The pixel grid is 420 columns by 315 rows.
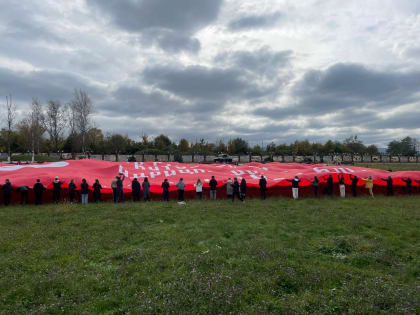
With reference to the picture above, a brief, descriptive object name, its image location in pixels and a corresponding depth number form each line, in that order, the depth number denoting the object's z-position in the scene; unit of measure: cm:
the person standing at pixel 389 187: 1716
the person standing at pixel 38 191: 1435
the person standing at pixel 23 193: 1434
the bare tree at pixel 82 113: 4928
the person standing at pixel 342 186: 1681
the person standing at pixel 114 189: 1505
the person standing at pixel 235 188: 1556
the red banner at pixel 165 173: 1589
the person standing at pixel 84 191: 1472
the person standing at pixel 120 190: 1518
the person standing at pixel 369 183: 1712
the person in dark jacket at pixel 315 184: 1656
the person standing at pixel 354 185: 1691
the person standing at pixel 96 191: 1498
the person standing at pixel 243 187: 1570
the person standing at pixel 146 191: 1550
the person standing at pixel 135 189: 1537
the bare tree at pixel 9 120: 3903
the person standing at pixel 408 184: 1745
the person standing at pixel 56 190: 1467
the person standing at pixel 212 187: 1592
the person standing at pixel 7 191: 1410
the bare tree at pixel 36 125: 4335
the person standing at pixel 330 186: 1662
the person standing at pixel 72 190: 1477
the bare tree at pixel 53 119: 5228
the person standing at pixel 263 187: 1603
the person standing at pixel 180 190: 1572
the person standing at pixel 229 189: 1593
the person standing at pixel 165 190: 1550
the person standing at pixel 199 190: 1602
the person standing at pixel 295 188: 1616
